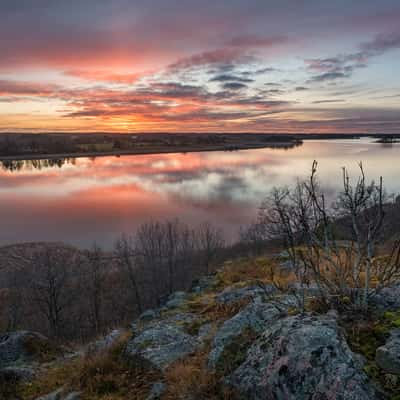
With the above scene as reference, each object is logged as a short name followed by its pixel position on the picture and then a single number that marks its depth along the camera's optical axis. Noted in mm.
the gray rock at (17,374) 5602
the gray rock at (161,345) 5094
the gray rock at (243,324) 4723
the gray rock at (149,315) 8238
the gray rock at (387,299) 4707
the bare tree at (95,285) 22620
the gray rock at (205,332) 5700
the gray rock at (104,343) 5762
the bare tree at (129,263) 23797
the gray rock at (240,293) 7320
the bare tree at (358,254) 4668
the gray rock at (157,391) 4180
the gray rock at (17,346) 6613
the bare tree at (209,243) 26534
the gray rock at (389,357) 3302
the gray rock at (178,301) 8813
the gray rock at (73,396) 4477
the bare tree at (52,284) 21031
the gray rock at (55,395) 4695
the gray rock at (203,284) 11141
